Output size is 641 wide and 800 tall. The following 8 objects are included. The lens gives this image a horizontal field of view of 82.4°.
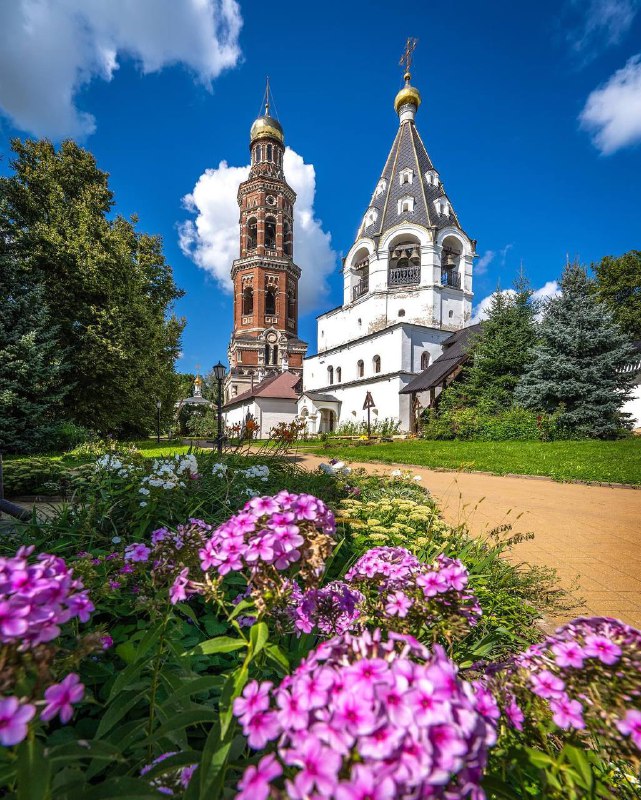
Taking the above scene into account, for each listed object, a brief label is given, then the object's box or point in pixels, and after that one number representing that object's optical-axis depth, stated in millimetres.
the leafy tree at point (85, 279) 14203
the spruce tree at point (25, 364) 11352
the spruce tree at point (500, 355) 19719
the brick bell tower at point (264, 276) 44219
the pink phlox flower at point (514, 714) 921
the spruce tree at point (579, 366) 16062
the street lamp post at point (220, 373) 12372
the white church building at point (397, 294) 27328
